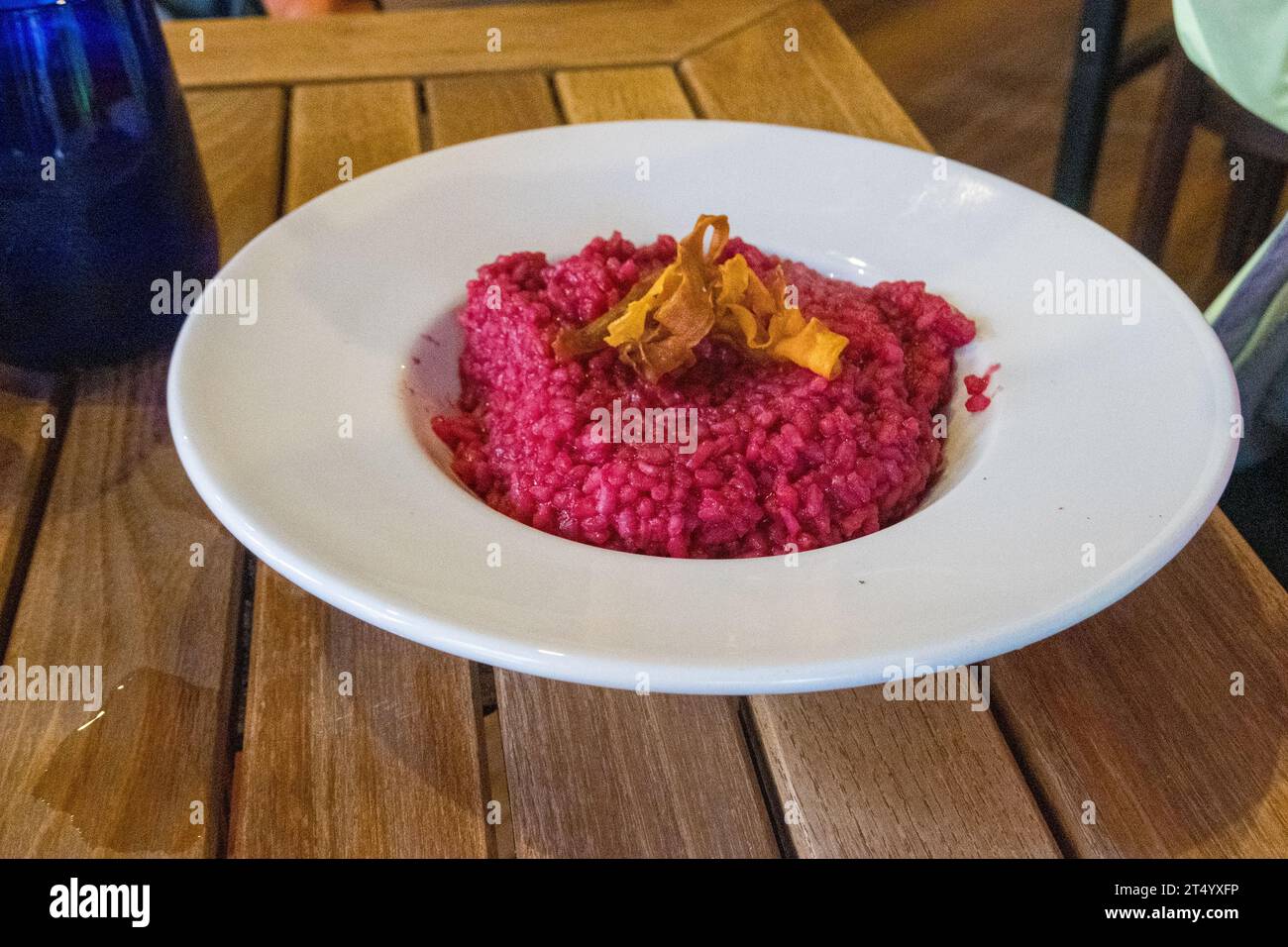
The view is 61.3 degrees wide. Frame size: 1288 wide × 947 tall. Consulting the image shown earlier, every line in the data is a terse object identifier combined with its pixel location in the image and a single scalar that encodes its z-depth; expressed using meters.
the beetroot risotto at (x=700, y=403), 0.31
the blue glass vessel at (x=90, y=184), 0.34
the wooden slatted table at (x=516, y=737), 0.25
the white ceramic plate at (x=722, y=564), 0.24
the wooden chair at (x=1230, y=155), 0.68
